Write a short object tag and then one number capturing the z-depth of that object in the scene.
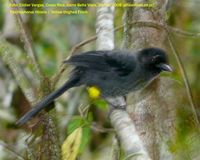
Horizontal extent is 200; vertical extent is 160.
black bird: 7.31
